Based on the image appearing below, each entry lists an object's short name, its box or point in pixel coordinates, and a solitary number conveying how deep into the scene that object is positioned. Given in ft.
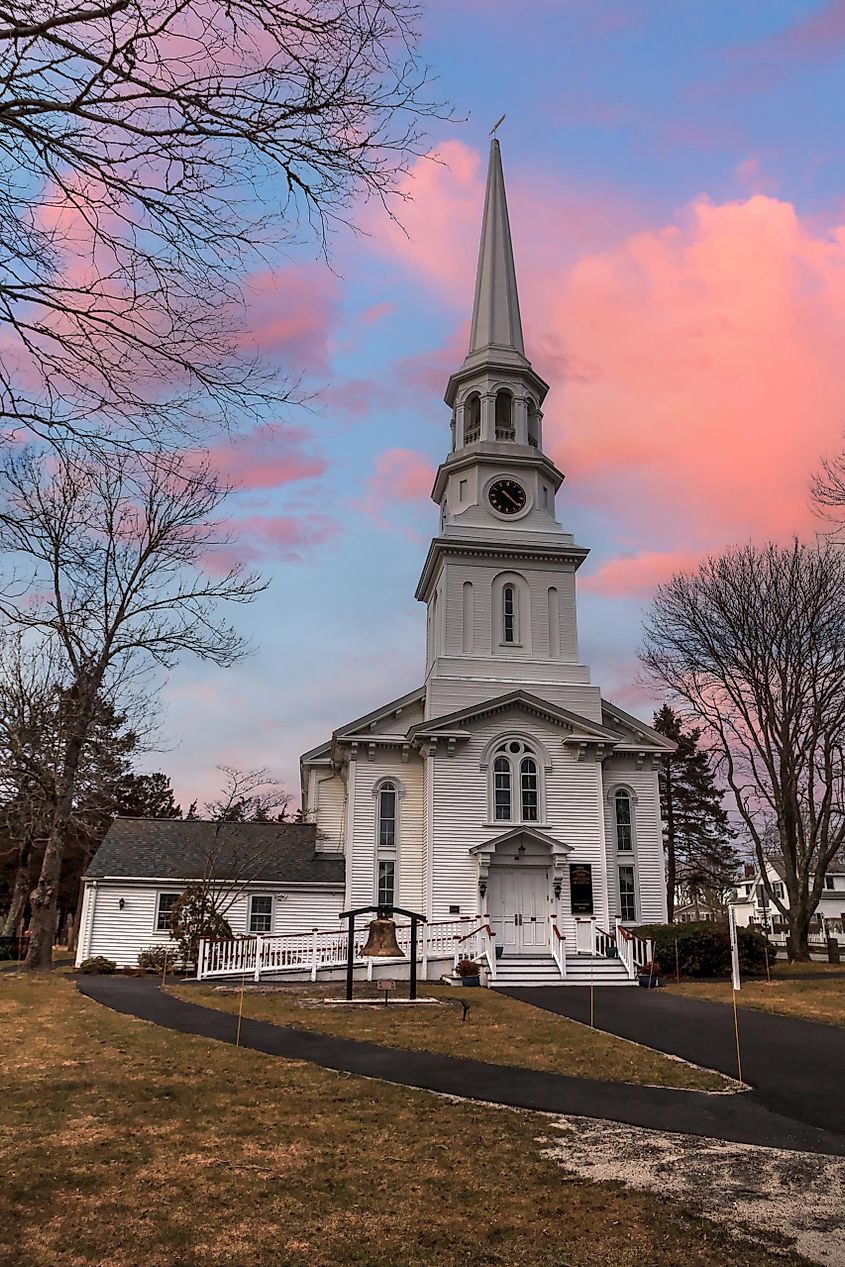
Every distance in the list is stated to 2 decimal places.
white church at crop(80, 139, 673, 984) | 90.48
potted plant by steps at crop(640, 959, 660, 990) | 74.49
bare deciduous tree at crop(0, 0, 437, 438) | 18.88
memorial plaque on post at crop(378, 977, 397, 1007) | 66.09
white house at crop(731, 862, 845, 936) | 232.24
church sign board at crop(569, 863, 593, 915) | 90.53
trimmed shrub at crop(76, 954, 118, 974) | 88.48
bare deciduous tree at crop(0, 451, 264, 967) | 68.08
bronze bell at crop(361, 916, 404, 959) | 80.18
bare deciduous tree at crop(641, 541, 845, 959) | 101.55
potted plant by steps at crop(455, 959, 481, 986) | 73.46
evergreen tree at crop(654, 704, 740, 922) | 160.56
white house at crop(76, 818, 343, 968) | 94.27
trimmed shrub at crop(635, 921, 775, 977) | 82.23
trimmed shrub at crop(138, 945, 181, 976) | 88.58
